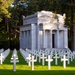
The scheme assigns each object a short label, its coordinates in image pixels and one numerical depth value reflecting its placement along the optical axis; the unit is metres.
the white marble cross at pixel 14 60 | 15.16
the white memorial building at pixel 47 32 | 43.08
